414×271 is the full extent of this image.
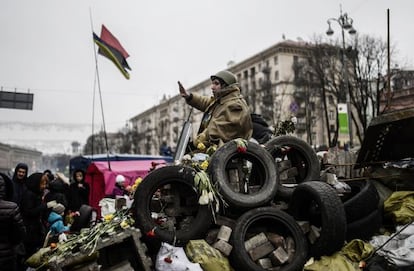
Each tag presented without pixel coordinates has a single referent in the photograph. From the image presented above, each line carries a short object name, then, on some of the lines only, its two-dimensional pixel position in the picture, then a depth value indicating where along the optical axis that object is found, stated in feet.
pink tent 36.63
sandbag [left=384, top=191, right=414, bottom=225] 15.81
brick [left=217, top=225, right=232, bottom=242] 13.64
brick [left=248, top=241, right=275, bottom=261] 13.69
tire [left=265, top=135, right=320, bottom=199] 18.90
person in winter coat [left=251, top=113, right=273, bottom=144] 22.26
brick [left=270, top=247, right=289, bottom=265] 13.42
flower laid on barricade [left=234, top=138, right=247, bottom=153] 15.69
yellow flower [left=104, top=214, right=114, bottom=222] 14.84
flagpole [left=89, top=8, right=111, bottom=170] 27.94
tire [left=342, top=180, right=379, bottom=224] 15.25
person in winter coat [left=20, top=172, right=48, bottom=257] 19.01
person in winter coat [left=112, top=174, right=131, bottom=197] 29.40
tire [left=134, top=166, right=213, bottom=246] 13.74
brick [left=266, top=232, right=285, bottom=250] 14.07
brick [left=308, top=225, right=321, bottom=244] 14.03
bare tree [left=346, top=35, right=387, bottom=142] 74.79
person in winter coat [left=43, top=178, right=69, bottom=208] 22.72
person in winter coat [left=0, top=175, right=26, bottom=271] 13.83
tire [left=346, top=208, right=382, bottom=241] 15.08
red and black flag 34.45
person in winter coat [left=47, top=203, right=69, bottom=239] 19.56
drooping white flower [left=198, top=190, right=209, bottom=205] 13.60
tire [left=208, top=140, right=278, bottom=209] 14.76
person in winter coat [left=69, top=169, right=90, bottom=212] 27.04
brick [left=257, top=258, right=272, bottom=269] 13.55
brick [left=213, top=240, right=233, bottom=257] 13.29
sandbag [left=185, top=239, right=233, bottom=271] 12.43
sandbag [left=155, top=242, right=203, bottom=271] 12.08
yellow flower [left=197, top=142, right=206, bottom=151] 18.77
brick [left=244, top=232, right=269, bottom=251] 13.81
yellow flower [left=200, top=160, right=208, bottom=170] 15.66
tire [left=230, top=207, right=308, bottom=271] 13.15
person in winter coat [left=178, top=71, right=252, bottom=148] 18.37
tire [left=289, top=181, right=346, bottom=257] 13.44
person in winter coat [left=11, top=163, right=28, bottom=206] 19.15
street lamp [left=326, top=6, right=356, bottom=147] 61.05
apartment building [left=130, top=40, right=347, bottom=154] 117.19
